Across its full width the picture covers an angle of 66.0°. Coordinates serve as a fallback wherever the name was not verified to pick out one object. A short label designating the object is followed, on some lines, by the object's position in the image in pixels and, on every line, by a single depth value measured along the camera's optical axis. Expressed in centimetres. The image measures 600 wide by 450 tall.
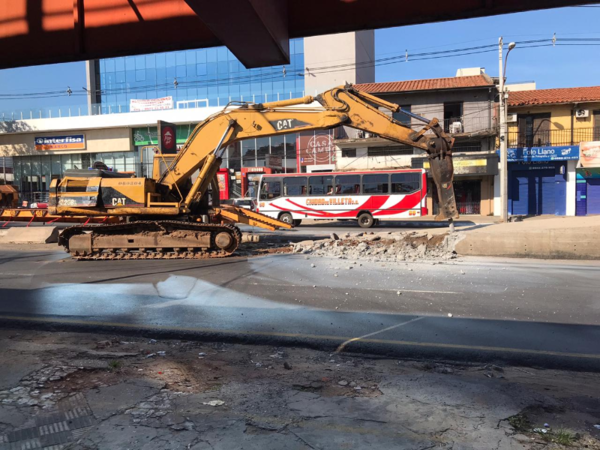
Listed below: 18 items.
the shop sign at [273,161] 3494
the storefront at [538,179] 3064
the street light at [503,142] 2480
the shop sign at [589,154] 2983
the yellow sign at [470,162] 3088
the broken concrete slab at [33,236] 1725
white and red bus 2439
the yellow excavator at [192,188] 1326
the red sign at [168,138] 3397
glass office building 4409
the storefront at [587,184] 3002
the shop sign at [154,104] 3897
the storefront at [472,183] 3097
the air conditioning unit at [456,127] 3139
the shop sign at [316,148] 3506
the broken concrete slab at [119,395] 385
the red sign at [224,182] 3606
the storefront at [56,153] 3972
